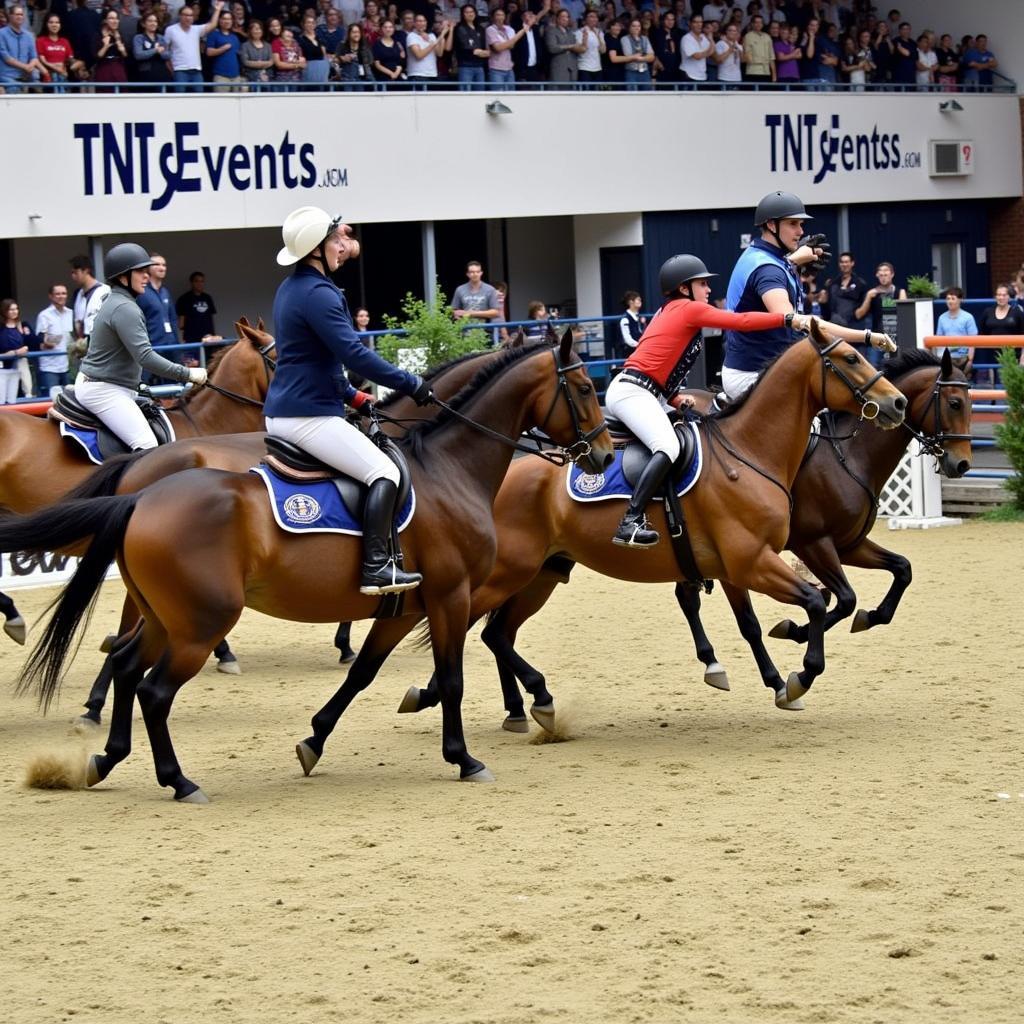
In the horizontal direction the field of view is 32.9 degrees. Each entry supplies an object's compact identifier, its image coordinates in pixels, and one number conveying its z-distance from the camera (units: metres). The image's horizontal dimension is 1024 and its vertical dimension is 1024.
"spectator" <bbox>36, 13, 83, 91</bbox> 20.83
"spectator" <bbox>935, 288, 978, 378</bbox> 20.83
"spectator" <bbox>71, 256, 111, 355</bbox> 15.45
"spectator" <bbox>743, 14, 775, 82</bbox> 28.36
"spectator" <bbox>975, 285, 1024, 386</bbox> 22.03
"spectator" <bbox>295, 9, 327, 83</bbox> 23.12
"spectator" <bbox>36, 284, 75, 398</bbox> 19.45
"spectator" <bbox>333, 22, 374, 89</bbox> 23.48
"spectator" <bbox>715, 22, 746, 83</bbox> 27.80
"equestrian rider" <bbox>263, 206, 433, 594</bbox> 7.90
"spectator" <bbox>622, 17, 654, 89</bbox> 26.50
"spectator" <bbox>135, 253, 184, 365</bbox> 16.11
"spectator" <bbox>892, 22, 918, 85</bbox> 31.25
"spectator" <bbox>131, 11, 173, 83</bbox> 21.41
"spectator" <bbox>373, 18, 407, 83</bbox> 23.81
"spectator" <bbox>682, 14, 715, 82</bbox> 27.36
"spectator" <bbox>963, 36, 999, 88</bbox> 31.97
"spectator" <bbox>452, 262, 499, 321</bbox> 21.84
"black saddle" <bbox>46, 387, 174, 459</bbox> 11.43
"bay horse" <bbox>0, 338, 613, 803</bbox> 7.68
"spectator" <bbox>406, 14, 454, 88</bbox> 23.95
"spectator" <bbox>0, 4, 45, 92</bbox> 20.28
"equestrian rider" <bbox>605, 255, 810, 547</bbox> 9.11
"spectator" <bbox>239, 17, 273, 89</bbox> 22.55
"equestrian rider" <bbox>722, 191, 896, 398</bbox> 9.84
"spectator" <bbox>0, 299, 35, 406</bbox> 18.38
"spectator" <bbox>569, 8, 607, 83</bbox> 25.98
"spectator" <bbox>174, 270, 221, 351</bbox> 22.59
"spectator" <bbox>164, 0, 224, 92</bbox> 21.56
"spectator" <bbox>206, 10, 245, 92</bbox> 22.03
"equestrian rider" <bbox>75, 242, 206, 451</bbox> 10.55
